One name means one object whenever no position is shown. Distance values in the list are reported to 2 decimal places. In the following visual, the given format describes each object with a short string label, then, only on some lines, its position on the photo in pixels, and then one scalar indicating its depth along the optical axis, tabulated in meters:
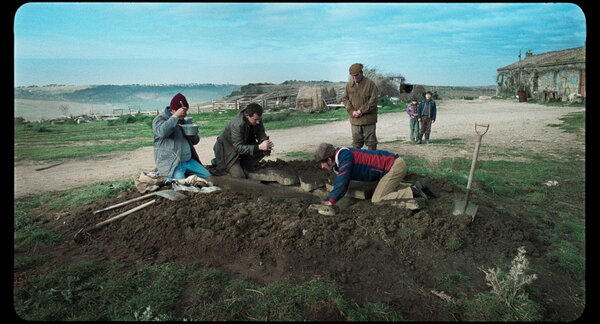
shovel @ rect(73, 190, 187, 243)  4.65
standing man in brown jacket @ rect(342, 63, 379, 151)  6.92
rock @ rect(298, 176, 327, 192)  5.44
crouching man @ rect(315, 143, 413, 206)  4.52
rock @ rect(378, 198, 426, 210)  4.55
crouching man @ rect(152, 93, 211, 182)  5.54
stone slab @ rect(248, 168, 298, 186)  5.62
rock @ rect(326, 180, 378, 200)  4.93
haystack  24.14
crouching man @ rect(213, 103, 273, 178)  5.77
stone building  24.52
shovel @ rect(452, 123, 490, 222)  4.43
